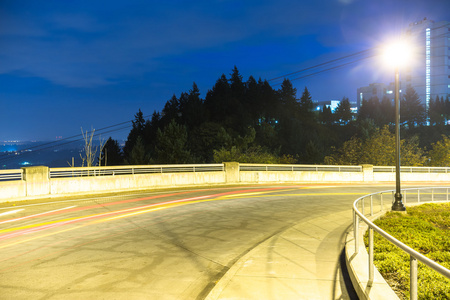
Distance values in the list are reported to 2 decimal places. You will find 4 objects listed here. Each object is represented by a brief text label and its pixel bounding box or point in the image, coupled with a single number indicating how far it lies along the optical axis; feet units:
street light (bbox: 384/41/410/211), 49.62
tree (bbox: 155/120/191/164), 256.73
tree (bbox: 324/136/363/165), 176.04
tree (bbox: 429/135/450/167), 171.83
